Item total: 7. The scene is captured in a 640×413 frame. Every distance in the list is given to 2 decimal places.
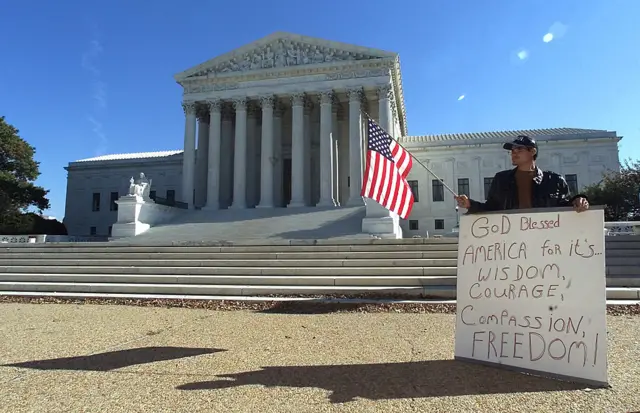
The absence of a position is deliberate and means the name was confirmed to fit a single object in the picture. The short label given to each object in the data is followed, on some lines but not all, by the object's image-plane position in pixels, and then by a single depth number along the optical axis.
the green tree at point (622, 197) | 29.17
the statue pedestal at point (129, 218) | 25.30
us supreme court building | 33.84
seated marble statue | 26.28
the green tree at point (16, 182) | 35.78
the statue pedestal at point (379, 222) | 22.88
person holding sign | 4.79
